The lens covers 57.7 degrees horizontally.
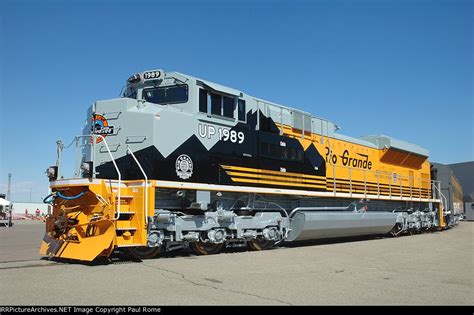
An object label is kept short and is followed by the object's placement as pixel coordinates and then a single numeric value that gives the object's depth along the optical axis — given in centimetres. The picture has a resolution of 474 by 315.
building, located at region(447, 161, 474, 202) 6034
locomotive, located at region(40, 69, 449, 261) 899
